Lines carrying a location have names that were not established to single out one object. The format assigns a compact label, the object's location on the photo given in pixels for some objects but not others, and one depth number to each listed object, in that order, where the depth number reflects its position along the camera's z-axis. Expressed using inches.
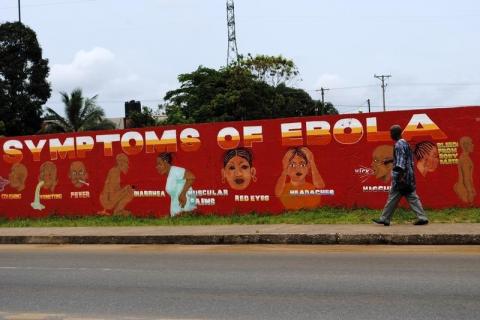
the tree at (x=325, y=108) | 3285.4
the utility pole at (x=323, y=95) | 3281.0
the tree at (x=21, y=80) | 1718.8
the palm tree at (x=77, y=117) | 1702.8
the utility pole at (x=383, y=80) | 3203.5
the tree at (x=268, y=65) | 2352.4
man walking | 449.4
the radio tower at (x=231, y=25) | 2470.5
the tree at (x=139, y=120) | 1815.9
